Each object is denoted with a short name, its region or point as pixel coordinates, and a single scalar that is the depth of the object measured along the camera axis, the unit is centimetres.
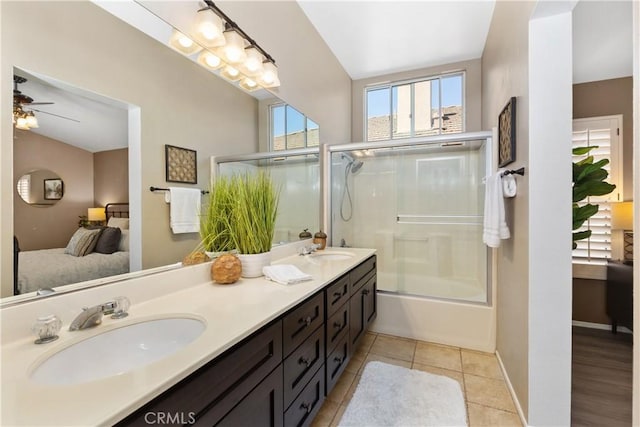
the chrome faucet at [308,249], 237
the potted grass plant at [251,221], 155
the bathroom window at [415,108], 333
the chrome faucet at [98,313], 86
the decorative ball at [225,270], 140
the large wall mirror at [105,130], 84
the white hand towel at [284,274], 144
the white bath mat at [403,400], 155
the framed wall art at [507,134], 171
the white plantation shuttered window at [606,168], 266
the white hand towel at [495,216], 180
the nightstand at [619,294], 239
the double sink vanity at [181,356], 57
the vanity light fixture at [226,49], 137
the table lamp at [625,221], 252
